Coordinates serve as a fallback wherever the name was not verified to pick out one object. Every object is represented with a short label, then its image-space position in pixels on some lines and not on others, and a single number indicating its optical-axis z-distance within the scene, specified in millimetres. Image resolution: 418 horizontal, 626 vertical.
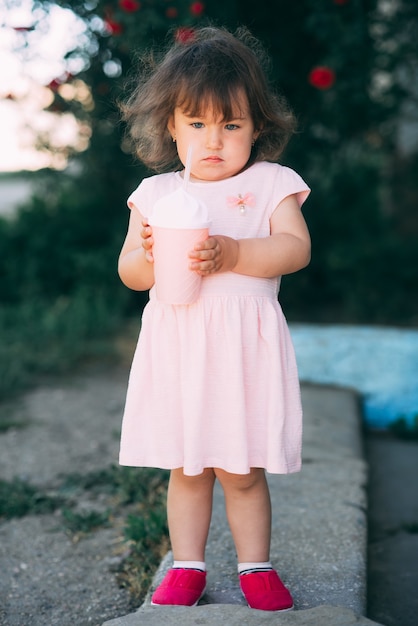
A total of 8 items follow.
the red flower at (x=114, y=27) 4434
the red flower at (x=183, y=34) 3461
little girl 1975
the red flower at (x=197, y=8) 4176
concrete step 1869
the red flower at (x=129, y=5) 4262
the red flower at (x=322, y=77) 4645
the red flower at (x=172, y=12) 4359
